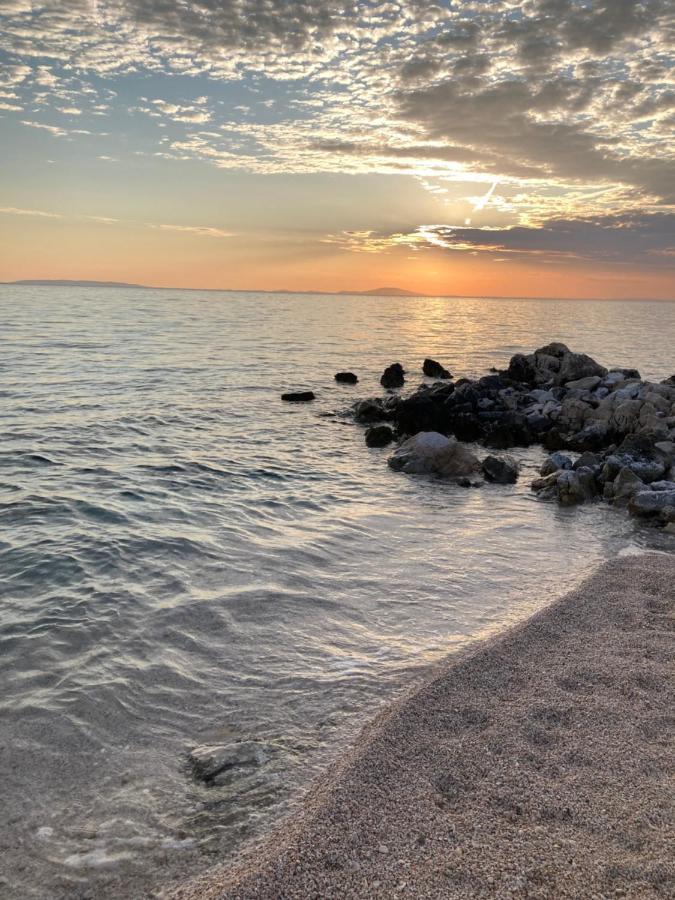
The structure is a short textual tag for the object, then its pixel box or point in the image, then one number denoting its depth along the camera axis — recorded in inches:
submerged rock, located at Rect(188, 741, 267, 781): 204.5
